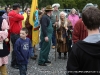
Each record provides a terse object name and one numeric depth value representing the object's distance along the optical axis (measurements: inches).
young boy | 218.9
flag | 320.2
